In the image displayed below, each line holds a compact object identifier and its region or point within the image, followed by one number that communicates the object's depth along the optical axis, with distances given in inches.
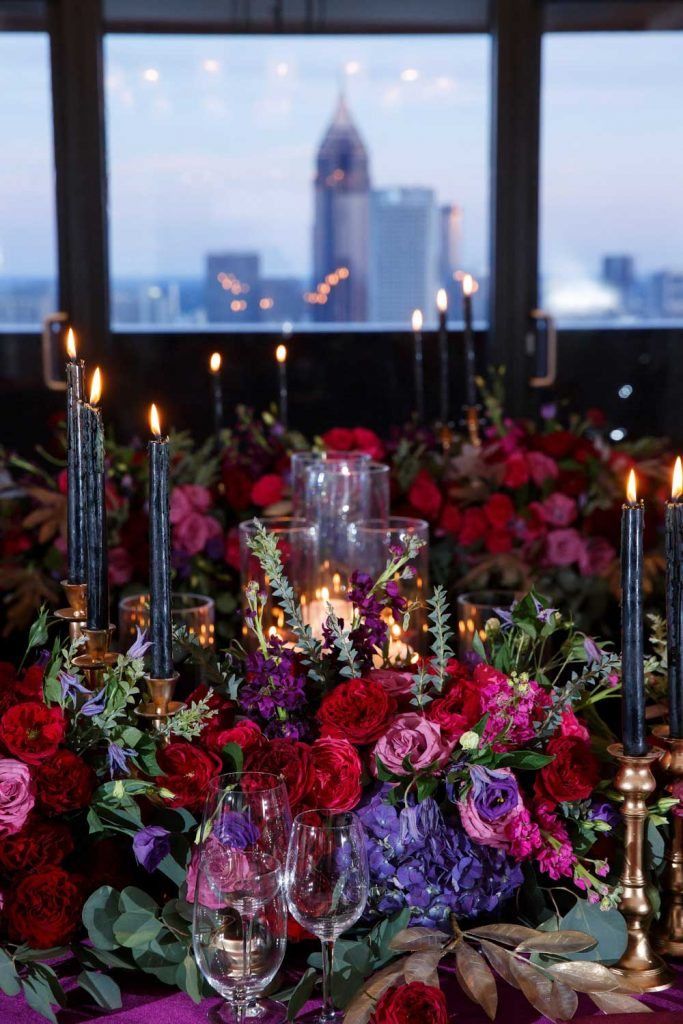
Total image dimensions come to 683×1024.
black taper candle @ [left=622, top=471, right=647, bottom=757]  38.6
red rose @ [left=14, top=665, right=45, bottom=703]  43.0
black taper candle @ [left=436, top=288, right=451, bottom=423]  95.6
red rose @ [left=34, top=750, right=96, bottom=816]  39.8
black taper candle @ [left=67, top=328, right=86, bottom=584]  46.8
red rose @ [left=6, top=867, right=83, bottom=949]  39.1
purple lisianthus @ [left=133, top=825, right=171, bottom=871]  40.1
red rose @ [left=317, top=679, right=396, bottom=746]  41.4
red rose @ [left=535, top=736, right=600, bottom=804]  40.4
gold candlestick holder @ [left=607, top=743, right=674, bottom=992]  39.3
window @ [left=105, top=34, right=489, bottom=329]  172.4
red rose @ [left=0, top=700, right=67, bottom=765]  40.1
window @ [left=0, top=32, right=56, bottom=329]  169.6
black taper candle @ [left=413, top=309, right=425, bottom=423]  99.7
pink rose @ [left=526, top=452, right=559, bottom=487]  83.0
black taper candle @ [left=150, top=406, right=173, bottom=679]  41.8
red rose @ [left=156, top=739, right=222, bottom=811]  40.3
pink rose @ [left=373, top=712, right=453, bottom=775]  40.1
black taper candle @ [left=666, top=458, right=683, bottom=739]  40.8
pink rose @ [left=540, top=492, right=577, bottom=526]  82.0
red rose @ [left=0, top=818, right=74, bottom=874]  39.4
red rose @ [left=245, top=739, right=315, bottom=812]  39.8
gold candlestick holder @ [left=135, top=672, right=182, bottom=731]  42.5
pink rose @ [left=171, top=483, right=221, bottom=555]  80.5
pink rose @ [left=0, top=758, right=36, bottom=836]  39.0
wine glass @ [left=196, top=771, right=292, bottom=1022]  35.2
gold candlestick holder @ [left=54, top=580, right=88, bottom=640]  47.3
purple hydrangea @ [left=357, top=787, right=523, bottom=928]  39.6
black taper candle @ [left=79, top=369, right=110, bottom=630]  44.2
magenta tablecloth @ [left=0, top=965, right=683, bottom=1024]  38.1
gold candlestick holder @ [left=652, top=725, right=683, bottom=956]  41.3
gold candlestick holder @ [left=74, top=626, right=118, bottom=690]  44.3
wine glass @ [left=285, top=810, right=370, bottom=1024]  35.1
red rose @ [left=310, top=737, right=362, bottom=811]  39.8
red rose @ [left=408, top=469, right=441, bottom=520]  82.1
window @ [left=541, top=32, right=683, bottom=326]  173.8
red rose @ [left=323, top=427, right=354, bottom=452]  83.2
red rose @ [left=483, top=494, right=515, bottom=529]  81.3
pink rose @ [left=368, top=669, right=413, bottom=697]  44.1
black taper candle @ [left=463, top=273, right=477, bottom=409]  95.7
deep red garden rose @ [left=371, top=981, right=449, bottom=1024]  35.2
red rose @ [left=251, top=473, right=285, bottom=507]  82.6
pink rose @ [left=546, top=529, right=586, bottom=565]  81.7
